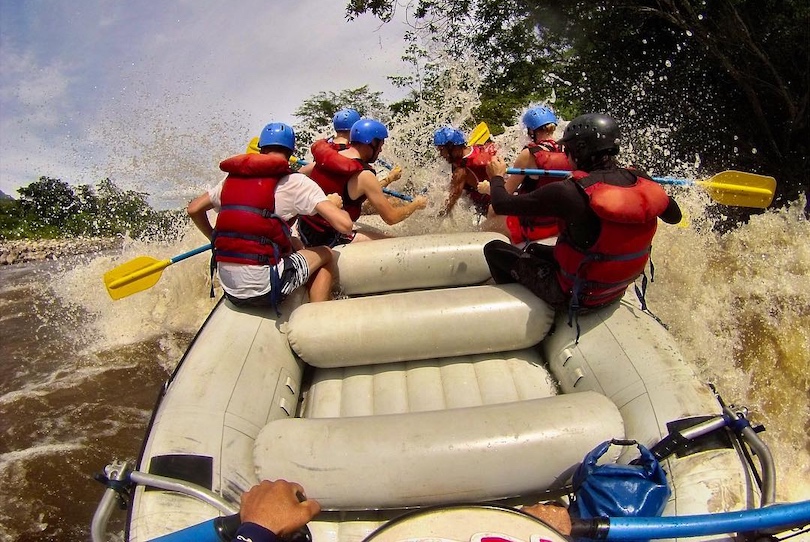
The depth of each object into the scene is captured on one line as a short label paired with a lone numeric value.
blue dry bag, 1.56
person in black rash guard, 2.24
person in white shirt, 2.77
